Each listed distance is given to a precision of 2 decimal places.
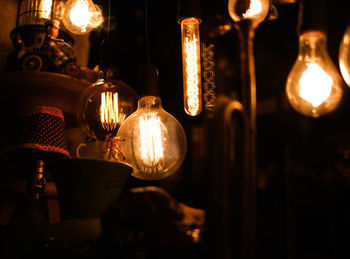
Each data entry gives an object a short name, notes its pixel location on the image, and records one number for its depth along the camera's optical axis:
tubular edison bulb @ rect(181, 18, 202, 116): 1.26
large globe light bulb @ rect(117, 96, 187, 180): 1.12
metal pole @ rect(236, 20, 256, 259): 0.71
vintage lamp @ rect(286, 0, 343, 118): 1.07
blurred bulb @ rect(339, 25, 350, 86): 1.04
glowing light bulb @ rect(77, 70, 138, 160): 1.20
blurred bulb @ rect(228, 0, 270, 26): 0.99
